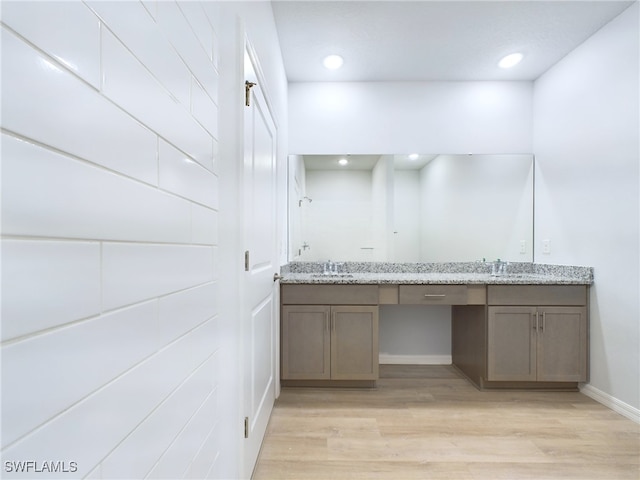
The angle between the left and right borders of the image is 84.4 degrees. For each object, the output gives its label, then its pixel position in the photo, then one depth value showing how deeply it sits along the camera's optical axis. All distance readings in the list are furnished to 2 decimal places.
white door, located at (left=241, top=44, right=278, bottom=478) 1.43
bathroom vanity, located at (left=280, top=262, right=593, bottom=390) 2.58
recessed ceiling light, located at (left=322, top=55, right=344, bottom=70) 2.75
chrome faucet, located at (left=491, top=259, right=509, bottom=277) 3.07
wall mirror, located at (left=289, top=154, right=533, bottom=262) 3.13
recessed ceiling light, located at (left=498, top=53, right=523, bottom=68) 2.73
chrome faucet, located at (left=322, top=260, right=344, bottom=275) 3.10
